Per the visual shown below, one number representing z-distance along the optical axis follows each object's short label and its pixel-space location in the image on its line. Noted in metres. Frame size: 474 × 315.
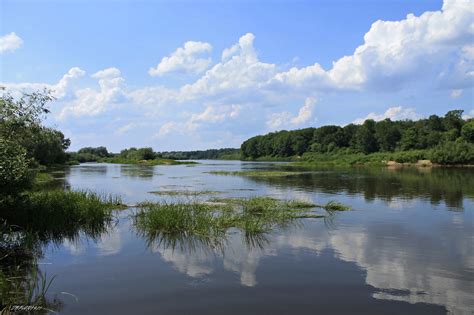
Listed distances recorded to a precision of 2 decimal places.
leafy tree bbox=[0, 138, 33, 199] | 15.49
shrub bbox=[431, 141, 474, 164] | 88.69
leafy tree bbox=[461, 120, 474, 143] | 102.44
